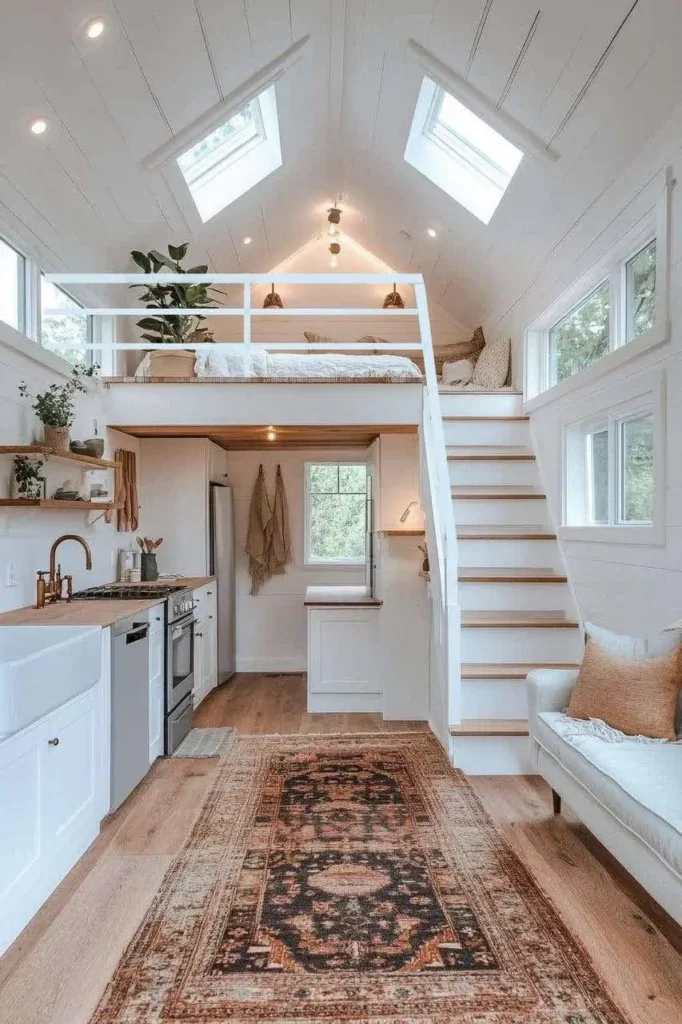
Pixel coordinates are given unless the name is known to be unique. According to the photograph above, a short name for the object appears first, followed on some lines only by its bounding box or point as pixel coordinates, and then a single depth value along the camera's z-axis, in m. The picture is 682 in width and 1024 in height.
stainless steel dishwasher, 3.02
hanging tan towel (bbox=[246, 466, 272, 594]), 6.15
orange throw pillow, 2.51
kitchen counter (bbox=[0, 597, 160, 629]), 2.93
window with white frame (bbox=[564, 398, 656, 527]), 3.30
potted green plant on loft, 4.72
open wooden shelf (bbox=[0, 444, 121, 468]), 3.02
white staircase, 3.45
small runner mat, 3.84
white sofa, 1.87
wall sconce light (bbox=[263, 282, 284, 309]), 6.54
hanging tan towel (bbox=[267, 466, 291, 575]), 6.16
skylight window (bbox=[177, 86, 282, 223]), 4.93
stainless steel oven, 3.82
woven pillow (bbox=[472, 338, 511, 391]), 5.39
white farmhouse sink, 2.13
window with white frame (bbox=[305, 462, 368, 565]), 6.33
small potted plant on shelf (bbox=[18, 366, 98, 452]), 3.36
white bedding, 4.41
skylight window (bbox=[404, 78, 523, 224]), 4.50
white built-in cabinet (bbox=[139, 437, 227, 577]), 5.29
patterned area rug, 1.79
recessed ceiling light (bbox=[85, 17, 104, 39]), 2.99
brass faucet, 3.42
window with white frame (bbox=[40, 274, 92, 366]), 3.93
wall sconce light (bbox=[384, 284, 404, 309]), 6.50
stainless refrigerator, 5.46
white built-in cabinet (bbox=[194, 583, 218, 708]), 4.83
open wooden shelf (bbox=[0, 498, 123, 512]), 3.03
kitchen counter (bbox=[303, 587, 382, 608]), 4.78
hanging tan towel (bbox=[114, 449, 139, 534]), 4.74
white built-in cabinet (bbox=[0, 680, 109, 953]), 2.02
